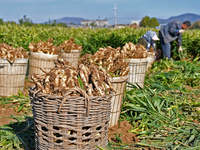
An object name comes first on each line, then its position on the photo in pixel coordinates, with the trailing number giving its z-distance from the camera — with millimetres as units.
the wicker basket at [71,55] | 6551
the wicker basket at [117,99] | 3387
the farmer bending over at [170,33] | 8336
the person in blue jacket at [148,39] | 7352
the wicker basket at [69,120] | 2020
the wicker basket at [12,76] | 4664
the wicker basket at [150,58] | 7238
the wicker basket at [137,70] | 4765
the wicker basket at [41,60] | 5500
